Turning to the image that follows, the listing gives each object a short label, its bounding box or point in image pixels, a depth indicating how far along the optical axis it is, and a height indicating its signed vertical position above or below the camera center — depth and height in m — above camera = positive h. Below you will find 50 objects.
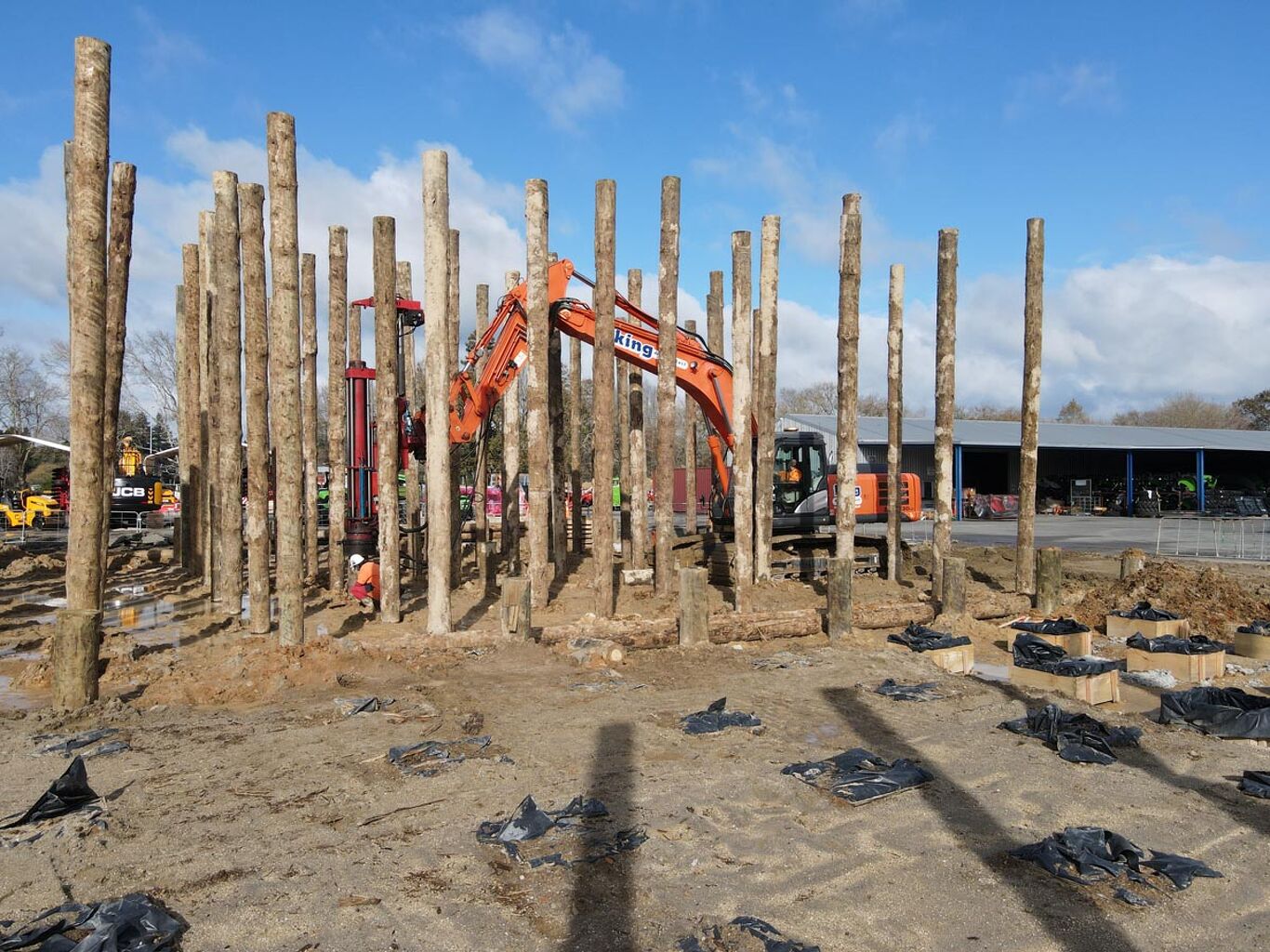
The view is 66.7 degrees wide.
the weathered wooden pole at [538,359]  10.42 +1.25
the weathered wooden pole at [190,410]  13.09 +0.87
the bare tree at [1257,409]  68.88 +4.87
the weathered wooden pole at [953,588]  11.12 -1.30
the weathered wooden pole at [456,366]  13.93 +1.52
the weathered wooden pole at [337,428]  12.61 +0.59
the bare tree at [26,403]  52.09 +3.74
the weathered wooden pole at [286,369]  8.83 +0.95
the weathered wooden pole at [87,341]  7.24 +1.01
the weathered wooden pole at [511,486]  13.91 -0.18
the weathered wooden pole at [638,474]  13.91 +0.00
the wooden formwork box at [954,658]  9.38 -1.79
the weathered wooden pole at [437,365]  9.04 +1.03
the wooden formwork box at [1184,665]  9.02 -1.78
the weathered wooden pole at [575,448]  15.39 +0.44
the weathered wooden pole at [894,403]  13.44 +1.02
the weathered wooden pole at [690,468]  16.59 +0.12
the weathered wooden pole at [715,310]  15.99 +2.74
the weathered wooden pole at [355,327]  15.34 +2.40
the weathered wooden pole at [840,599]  10.28 -1.32
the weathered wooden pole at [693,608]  9.59 -1.34
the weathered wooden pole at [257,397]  9.70 +0.80
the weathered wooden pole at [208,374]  12.52 +1.31
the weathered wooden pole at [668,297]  11.56 +2.12
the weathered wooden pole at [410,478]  14.39 -0.07
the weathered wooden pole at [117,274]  9.70 +2.02
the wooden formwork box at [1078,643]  9.88 -1.72
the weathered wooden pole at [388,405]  10.05 +0.71
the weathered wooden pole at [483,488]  13.16 -0.22
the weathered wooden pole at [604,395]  10.54 +0.89
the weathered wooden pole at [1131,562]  14.03 -1.26
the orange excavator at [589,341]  12.27 +1.34
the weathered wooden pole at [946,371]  12.40 +1.37
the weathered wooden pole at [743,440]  11.69 +0.43
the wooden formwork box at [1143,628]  10.46 -1.68
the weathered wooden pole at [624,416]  15.72 +0.97
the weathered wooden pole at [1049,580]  11.85 -1.29
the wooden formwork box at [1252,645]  10.02 -1.77
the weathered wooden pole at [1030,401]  12.34 +0.98
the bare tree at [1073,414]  87.34 +5.89
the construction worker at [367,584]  11.36 -1.32
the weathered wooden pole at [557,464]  14.08 +0.15
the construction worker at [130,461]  28.39 +0.33
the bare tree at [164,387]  37.34 +3.34
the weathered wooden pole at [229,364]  10.21 +1.16
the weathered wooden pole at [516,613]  9.23 -1.33
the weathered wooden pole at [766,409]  12.59 +0.88
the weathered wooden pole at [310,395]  14.24 +1.19
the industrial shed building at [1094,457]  38.41 +0.83
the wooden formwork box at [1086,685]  8.16 -1.80
